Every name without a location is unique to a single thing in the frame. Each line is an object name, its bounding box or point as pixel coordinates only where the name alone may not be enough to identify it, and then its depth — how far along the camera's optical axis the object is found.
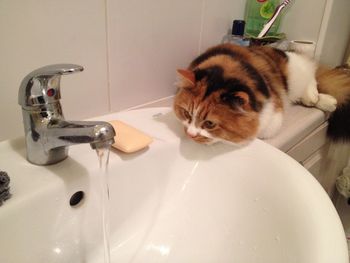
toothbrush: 1.05
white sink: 0.46
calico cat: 0.68
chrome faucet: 0.44
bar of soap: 0.59
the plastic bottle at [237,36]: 1.00
